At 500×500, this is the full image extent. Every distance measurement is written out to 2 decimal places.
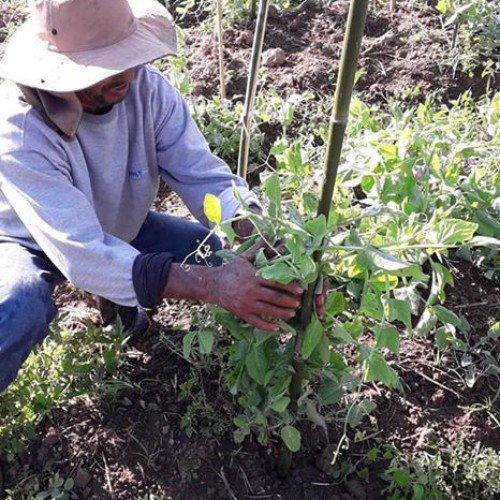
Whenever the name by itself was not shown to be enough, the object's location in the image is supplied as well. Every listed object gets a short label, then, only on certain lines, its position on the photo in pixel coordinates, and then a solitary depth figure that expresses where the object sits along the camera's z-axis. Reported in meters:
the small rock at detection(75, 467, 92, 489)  1.79
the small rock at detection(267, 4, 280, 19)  3.27
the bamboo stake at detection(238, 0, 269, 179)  1.93
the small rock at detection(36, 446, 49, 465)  1.84
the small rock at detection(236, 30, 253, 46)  3.15
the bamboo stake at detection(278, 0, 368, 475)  1.06
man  1.54
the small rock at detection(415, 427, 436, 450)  1.79
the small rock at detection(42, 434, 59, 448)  1.86
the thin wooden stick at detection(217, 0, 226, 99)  2.40
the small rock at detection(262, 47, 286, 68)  3.02
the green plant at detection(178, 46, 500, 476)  1.30
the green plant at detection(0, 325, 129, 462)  1.86
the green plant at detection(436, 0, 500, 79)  2.84
